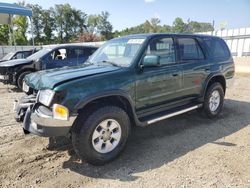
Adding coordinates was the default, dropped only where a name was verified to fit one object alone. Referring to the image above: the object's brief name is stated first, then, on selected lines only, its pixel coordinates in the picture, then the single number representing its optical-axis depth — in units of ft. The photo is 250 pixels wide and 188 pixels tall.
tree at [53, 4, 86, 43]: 215.31
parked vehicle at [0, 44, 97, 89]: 29.04
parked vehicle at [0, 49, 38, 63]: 40.01
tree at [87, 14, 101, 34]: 229.04
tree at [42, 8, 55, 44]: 205.46
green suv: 10.23
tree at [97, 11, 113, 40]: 230.07
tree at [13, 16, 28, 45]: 136.38
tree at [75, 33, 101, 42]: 157.69
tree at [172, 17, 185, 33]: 236.22
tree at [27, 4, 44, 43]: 202.10
